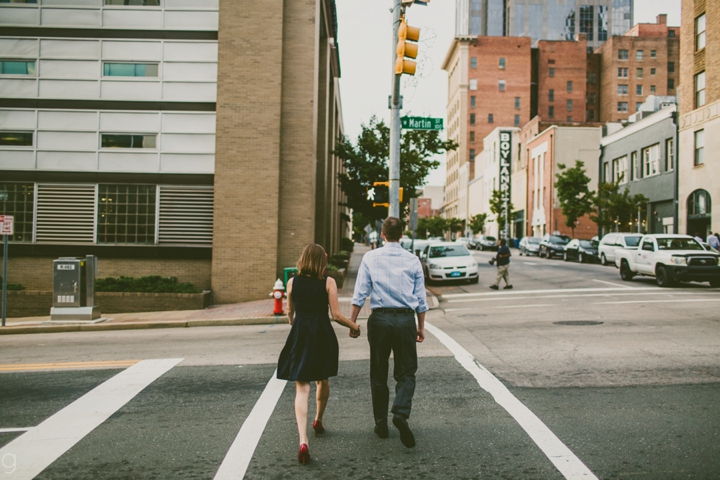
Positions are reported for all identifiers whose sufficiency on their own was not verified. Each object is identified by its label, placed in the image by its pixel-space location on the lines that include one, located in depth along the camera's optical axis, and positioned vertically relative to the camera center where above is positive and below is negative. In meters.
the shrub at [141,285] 16.72 -1.14
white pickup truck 18.97 -0.25
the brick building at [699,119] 33.19 +7.61
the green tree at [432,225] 103.68 +4.05
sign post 13.83 +0.31
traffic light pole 14.37 +2.56
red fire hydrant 14.49 -1.20
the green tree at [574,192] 46.69 +4.56
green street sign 14.19 +2.92
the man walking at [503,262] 20.03 -0.41
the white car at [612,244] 28.44 +0.42
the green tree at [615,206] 40.16 +3.10
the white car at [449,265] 22.59 -0.57
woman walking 5.01 -0.67
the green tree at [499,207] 71.38 +5.15
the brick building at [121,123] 18.20 +3.59
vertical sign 80.50 +12.39
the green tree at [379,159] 23.36 +3.66
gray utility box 14.48 -1.16
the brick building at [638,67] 94.12 +29.15
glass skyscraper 137.38 +52.44
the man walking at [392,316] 5.16 -0.58
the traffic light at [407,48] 11.11 +3.66
